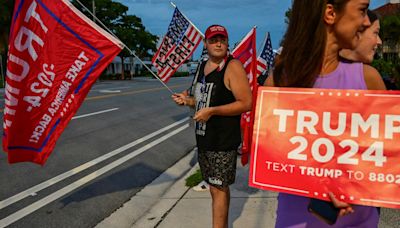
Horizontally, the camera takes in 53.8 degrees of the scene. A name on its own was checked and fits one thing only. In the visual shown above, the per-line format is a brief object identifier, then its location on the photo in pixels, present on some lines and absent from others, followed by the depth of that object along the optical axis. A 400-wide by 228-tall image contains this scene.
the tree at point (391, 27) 29.29
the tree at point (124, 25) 46.03
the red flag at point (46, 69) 3.10
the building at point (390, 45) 31.93
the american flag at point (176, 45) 7.50
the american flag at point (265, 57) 8.06
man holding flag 3.01
